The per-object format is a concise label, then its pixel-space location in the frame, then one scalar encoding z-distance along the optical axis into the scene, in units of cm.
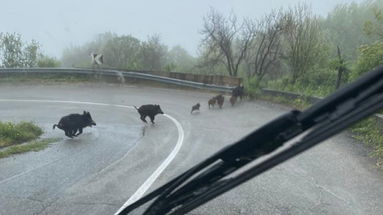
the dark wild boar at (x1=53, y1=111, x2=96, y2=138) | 1030
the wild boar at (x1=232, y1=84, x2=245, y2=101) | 1716
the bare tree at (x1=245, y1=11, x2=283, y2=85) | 2195
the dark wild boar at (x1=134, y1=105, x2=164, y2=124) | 1244
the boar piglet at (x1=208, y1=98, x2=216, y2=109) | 1582
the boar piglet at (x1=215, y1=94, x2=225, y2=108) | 1595
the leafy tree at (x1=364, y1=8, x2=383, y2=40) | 1480
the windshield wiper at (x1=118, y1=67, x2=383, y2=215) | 159
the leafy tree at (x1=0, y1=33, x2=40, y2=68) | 2656
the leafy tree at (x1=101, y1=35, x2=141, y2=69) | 3294
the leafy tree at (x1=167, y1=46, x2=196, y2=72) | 5855
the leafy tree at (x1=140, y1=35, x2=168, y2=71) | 3102
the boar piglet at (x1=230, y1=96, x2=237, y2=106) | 1670
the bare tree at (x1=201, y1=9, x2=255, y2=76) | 2406
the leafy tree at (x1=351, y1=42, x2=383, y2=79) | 1297
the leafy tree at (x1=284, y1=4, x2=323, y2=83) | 1972
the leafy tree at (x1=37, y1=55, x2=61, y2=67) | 2787
